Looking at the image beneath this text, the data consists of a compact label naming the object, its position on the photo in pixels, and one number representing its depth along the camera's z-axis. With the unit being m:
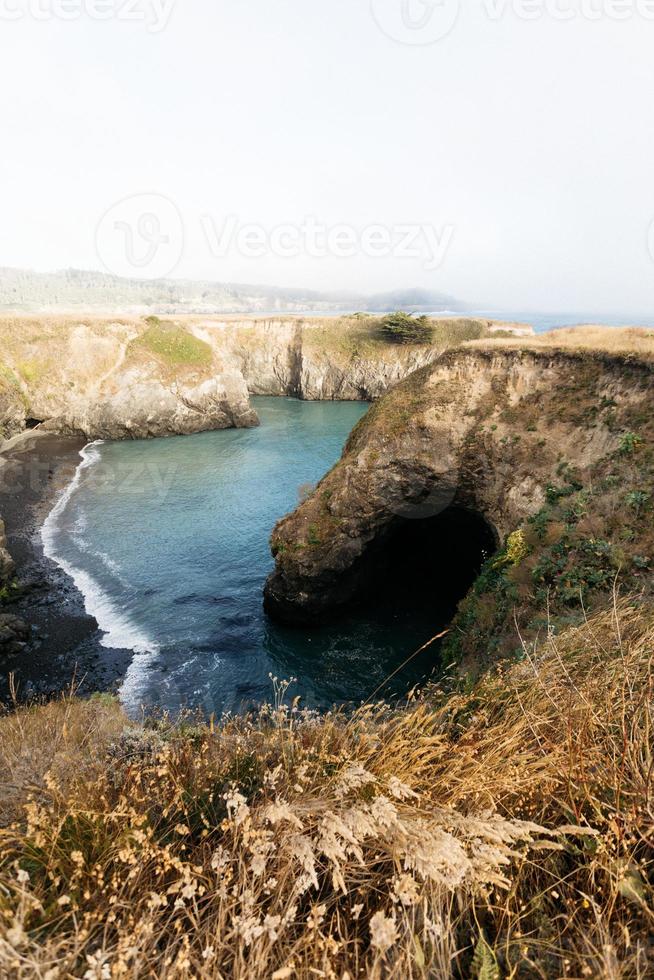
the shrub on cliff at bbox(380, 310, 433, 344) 84.44
